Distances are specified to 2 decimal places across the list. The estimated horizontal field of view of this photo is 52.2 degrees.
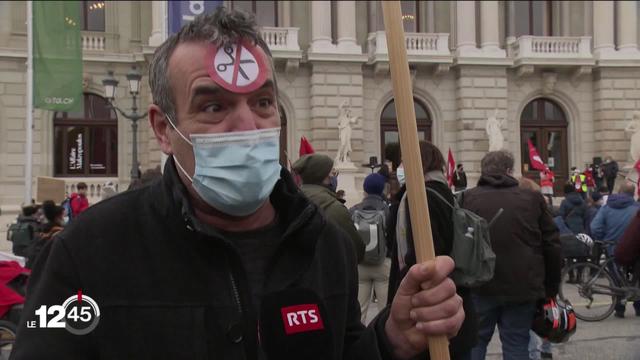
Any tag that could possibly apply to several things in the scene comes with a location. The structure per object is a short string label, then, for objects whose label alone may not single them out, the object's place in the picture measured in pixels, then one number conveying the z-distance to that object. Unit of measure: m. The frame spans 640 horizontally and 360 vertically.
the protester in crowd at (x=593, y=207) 11.42
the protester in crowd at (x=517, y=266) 4.66
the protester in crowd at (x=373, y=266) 5.79
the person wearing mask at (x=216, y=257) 1.43
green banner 16.23
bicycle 8.15
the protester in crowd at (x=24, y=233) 7.75
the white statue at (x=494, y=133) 24.64
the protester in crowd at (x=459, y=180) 14.64
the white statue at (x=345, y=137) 23.33
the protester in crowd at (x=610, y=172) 21.39
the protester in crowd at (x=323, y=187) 5.23
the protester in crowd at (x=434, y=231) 3.65
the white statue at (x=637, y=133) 15.60
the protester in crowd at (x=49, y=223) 6.40
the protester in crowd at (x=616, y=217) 8.60
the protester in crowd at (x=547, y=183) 17.16
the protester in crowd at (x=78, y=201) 12.66
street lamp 15.91
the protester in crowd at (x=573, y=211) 11.02
